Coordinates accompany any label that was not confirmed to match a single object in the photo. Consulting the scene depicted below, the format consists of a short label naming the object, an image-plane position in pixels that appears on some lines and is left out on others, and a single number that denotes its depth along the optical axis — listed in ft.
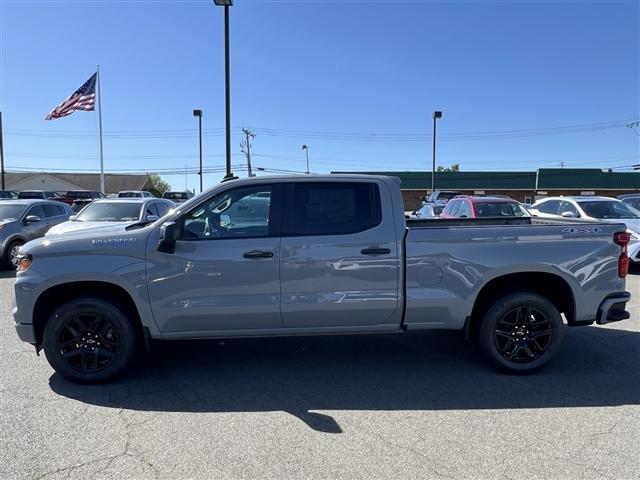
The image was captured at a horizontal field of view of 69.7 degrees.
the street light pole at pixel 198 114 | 75.97
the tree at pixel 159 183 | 304.09
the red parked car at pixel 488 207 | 40.83
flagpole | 95.64
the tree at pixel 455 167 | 368.64
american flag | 73.92
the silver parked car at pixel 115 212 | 33.86
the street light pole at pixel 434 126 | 94.38
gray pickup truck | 13.53
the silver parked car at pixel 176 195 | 102.78
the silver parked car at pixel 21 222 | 34.59
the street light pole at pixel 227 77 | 35.99
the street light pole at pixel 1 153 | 105.38
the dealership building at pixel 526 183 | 152.15
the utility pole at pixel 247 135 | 167.92
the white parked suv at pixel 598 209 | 34.99
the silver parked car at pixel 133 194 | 82.89
